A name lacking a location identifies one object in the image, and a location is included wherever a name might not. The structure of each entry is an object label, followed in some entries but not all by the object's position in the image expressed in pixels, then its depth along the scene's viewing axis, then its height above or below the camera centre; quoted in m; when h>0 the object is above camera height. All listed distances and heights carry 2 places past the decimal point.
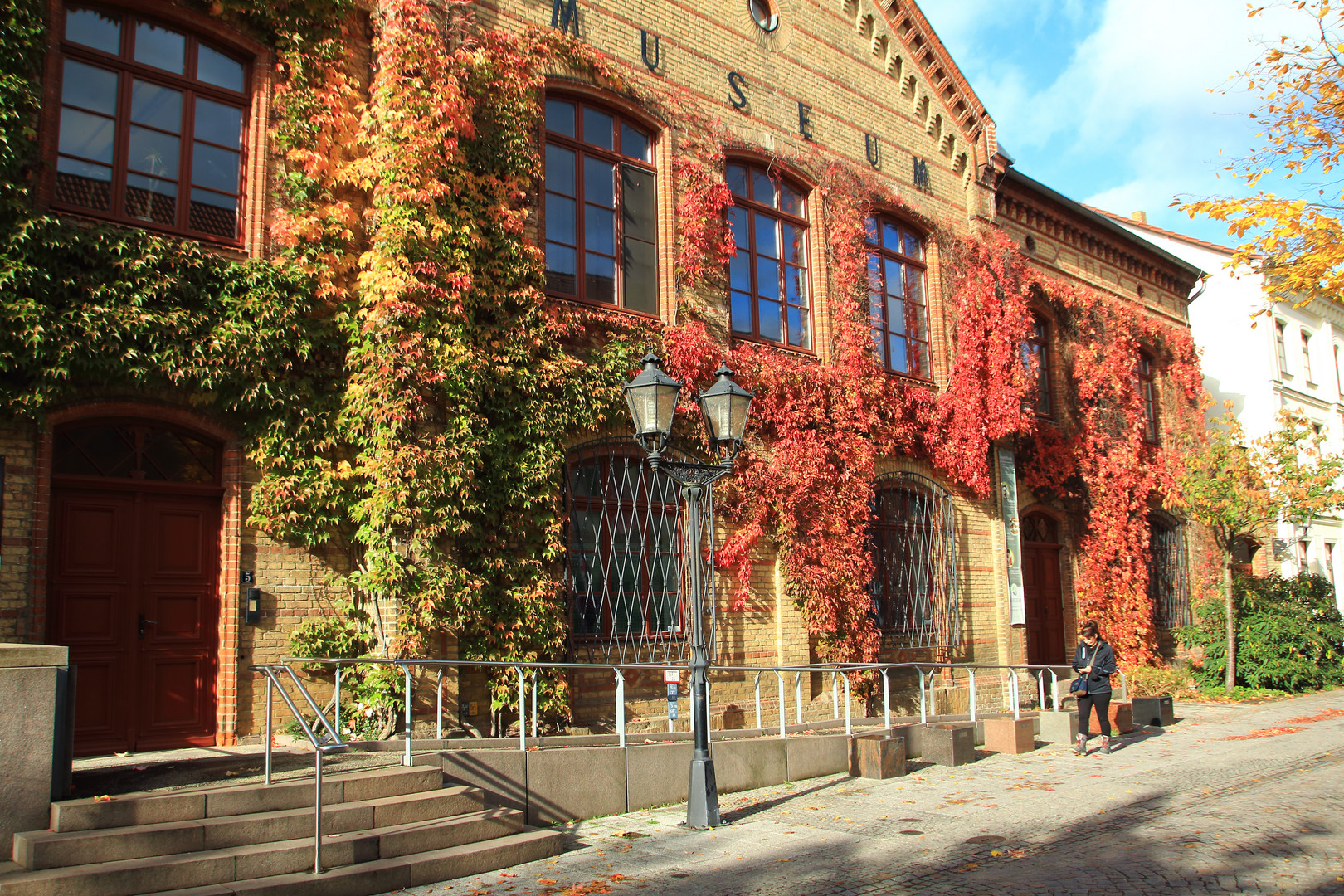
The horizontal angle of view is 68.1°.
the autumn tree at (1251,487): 18.80 +1.71
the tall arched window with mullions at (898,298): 15.16 +4.43
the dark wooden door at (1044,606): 17.73 -0.45
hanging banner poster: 16.06 +0.79
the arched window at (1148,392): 21.44 +4.04
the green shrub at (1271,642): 19.22 -1.27
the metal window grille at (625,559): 10.95 +0.32
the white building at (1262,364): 25.55 +5.57
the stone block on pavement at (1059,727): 13.05 -1.92
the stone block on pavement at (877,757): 10.45 -1.83
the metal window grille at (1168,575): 20.62 +0.07
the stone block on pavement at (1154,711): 14.94 -1.98
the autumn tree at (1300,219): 10.84 +3.95
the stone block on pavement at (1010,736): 12.16 -1.89
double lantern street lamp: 8.14 +1.14
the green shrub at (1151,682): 17.61 -1.82
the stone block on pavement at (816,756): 10.27 -1.80
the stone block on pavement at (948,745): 11.35 -1.86
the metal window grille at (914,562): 14.33 +0.31
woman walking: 12.09 -1.14
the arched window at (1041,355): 18.42 +4.19
